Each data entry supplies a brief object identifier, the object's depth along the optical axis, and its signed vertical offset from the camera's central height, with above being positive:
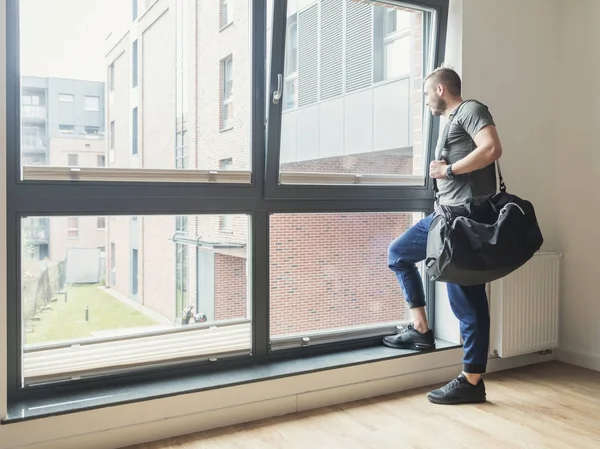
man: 2.71 +0.11
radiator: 3.39 -0.59
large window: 2.47 +0.14
